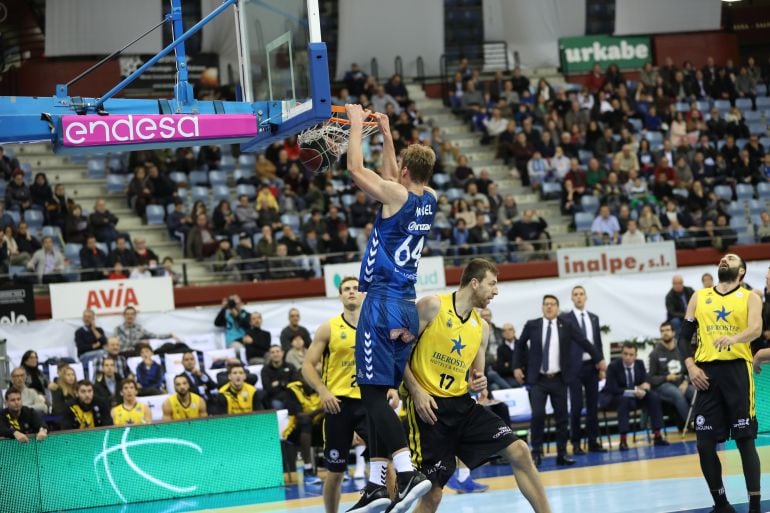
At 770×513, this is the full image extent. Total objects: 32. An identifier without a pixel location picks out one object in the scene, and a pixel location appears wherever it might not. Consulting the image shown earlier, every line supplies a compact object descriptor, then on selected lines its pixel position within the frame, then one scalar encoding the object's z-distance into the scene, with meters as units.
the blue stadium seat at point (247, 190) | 24.17
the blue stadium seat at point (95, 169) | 25.08
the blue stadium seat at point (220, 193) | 24.32
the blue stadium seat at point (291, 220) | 23.36
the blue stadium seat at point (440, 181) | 25.94
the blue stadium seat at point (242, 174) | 24.67
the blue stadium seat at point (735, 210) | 26.33
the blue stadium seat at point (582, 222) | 25.41
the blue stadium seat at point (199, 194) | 24.14
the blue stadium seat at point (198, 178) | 24.69
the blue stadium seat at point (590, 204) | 26.05
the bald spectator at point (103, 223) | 21.52
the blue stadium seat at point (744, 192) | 27.30
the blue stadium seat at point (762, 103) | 31.87
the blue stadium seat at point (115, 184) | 24.52
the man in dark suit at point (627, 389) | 16.47
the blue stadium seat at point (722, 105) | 31.14
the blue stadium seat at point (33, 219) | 21.95
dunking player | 7.70
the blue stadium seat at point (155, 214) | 23.39
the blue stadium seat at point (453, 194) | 25.53
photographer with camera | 19.16
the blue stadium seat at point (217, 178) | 24.92
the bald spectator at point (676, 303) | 19.75
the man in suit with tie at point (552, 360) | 15.22
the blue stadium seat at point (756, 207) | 26.62
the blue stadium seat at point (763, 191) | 27.42
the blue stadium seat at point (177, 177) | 24.33
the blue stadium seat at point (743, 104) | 31.59
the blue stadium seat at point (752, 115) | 31.44
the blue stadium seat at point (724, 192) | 27.20
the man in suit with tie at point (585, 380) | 15.46
